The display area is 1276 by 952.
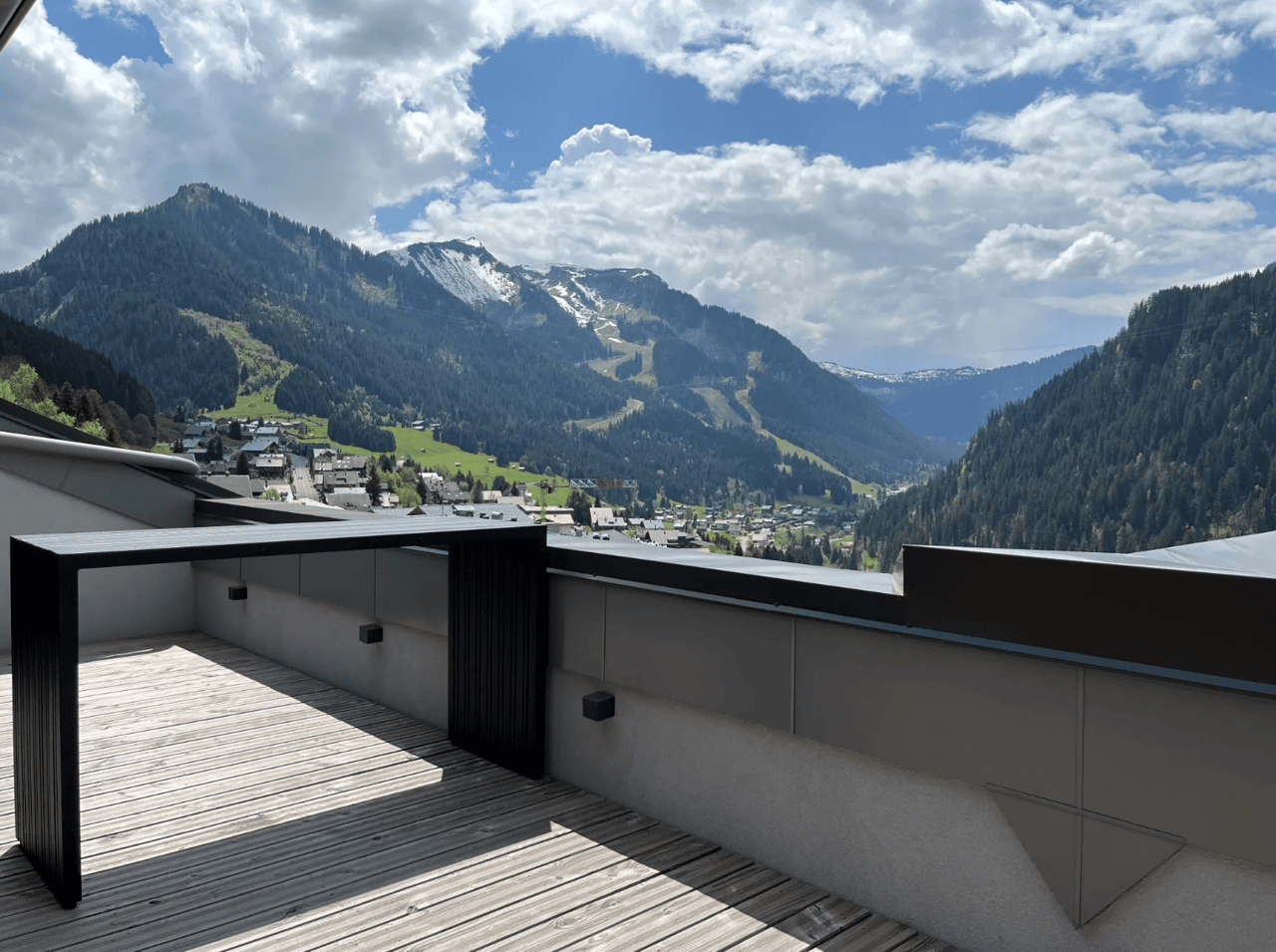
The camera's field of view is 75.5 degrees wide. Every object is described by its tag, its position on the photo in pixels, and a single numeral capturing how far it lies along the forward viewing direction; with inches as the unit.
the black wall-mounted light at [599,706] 159.0
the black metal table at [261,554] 119.4
